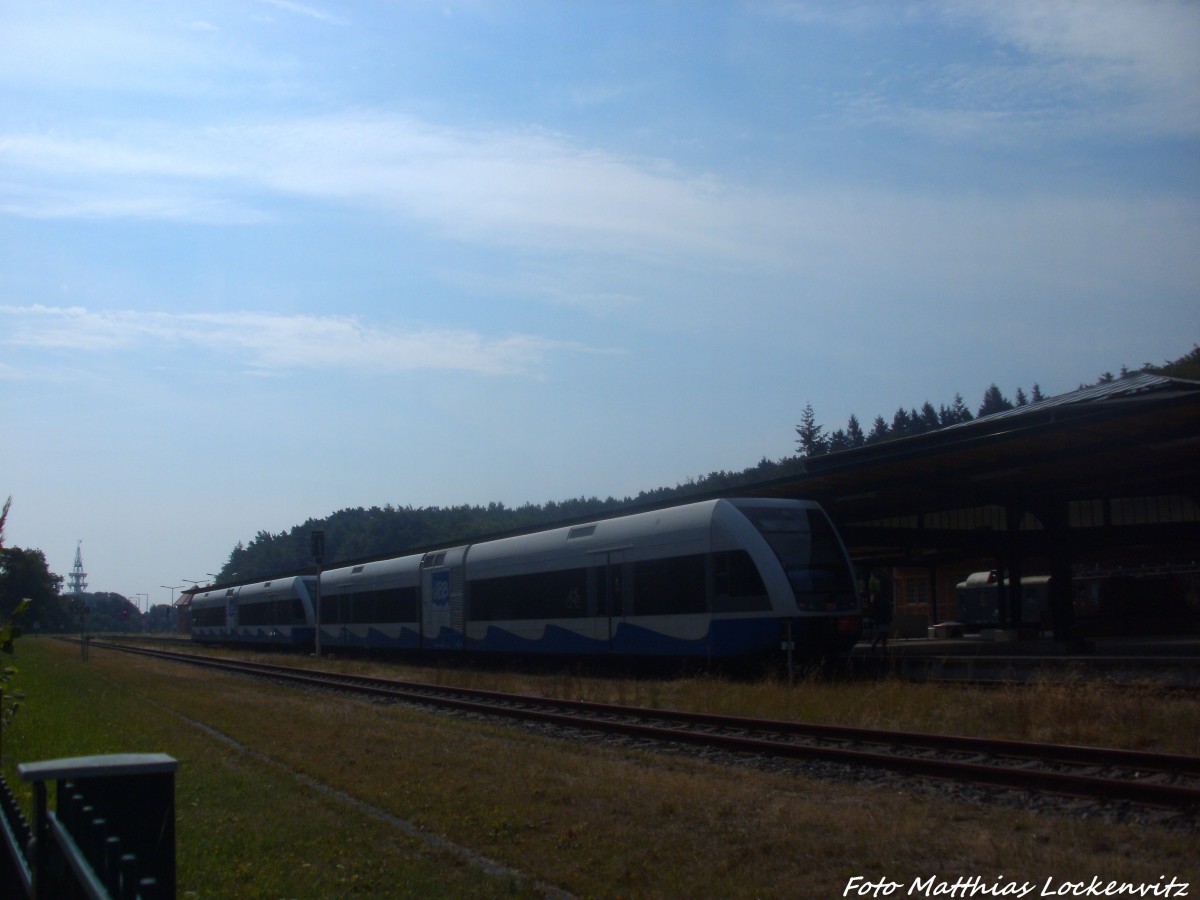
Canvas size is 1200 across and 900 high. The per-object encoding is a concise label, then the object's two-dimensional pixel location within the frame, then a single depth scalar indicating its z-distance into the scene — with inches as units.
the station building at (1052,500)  853.2
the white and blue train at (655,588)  778.2
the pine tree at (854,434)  4640.8
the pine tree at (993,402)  4530.0
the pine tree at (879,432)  4404.5
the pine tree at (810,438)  4724.4
